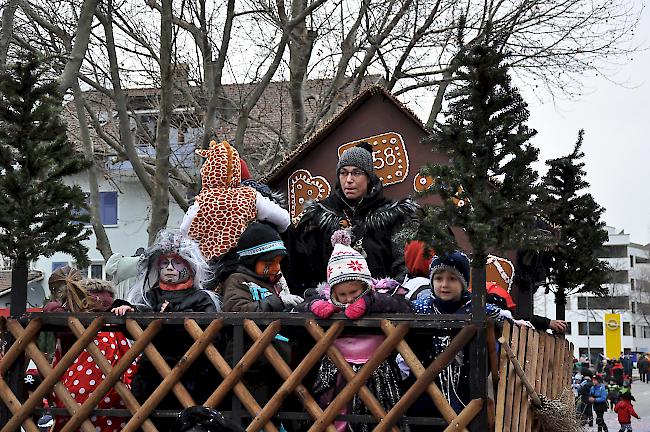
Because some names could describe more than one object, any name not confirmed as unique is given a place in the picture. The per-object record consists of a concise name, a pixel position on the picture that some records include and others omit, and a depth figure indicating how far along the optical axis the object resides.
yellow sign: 42.22
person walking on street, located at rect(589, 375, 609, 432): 18.62
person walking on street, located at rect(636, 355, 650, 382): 47.46
